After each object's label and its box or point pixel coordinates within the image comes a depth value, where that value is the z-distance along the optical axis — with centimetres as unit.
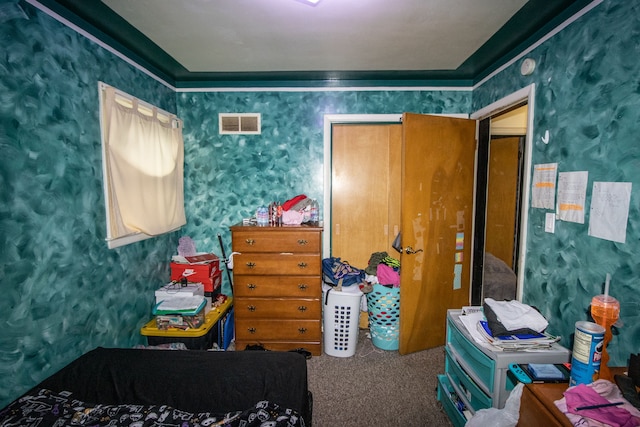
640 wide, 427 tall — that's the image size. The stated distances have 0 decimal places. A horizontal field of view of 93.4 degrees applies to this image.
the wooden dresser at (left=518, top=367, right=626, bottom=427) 111
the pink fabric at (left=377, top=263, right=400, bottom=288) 290
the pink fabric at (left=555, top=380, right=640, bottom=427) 102
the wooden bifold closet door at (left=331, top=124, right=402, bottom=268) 329
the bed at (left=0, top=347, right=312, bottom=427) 132
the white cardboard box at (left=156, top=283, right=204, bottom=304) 273
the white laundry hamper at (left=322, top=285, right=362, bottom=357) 281
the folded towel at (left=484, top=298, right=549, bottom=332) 170
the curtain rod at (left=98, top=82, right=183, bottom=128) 218
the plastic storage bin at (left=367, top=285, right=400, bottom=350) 292
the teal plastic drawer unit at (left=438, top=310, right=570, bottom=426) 159
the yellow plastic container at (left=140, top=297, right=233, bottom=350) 255
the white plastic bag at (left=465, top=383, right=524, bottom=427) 140
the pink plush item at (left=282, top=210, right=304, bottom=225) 296
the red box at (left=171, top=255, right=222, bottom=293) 294
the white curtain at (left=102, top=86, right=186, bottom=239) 221
